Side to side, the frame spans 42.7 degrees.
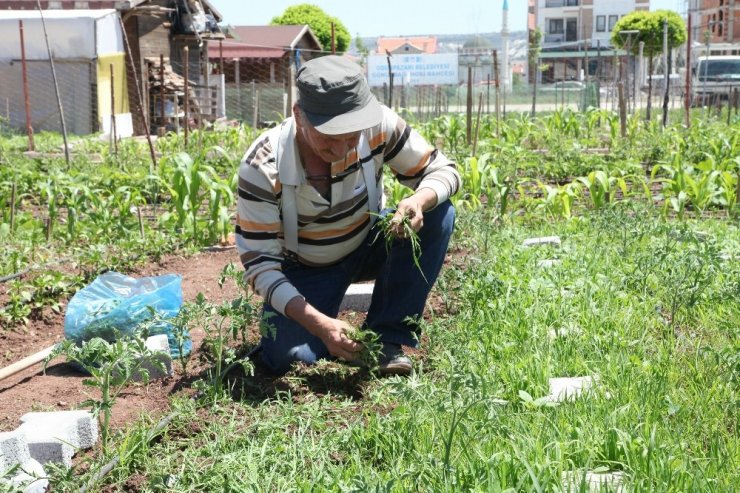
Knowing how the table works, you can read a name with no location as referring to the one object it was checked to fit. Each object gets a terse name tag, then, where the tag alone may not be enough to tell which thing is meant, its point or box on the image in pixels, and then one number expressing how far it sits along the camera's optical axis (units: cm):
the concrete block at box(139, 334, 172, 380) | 371
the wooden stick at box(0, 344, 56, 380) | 383
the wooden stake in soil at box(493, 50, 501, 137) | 1228
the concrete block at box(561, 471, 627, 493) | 222
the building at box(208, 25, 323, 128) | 3069
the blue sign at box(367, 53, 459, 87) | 4428
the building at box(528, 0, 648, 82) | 7131
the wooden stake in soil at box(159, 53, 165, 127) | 2281
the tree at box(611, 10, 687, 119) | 4453
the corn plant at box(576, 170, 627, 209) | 705
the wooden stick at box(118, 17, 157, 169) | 820
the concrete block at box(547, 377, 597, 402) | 291
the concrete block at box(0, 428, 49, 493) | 257
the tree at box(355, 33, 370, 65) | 5747
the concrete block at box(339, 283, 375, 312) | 464
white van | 2556
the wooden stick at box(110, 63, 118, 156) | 1129
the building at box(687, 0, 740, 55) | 4069
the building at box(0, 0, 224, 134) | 2323
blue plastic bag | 400
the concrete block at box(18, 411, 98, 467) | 288
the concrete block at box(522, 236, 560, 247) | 561
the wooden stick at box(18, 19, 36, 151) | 1403
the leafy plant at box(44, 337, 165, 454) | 280
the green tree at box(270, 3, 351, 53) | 4691
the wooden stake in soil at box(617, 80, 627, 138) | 1285
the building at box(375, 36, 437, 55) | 6694
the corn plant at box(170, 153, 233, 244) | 645
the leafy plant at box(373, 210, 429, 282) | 342
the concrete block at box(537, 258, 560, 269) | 480
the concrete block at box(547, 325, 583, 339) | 362
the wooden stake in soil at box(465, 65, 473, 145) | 1169
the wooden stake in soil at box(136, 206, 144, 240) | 611
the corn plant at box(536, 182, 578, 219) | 691
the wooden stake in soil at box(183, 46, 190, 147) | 1180
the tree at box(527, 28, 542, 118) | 5844
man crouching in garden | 327
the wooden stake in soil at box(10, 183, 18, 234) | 645
